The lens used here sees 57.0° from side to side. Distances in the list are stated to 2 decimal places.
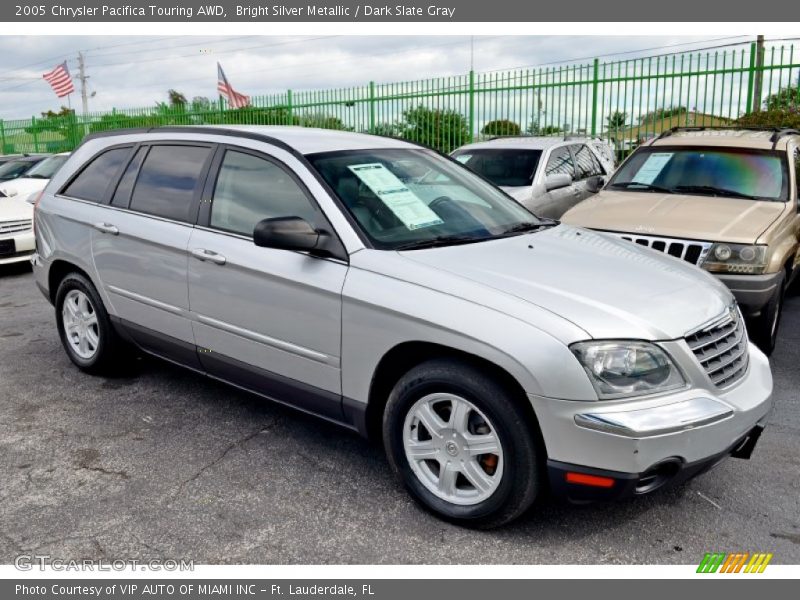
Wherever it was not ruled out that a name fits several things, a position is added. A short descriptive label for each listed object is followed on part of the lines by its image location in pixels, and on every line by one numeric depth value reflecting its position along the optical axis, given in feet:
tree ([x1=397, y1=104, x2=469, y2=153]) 46.26
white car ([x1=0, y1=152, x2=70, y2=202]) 43.65
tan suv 17.13
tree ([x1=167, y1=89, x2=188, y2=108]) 146.72
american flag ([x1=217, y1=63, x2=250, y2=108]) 74.46
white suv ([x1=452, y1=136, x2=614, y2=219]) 28.68
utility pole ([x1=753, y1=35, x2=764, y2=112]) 35.42
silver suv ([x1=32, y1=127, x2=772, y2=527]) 9.32
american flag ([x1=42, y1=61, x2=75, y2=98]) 83.66
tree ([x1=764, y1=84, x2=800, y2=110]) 35.04
